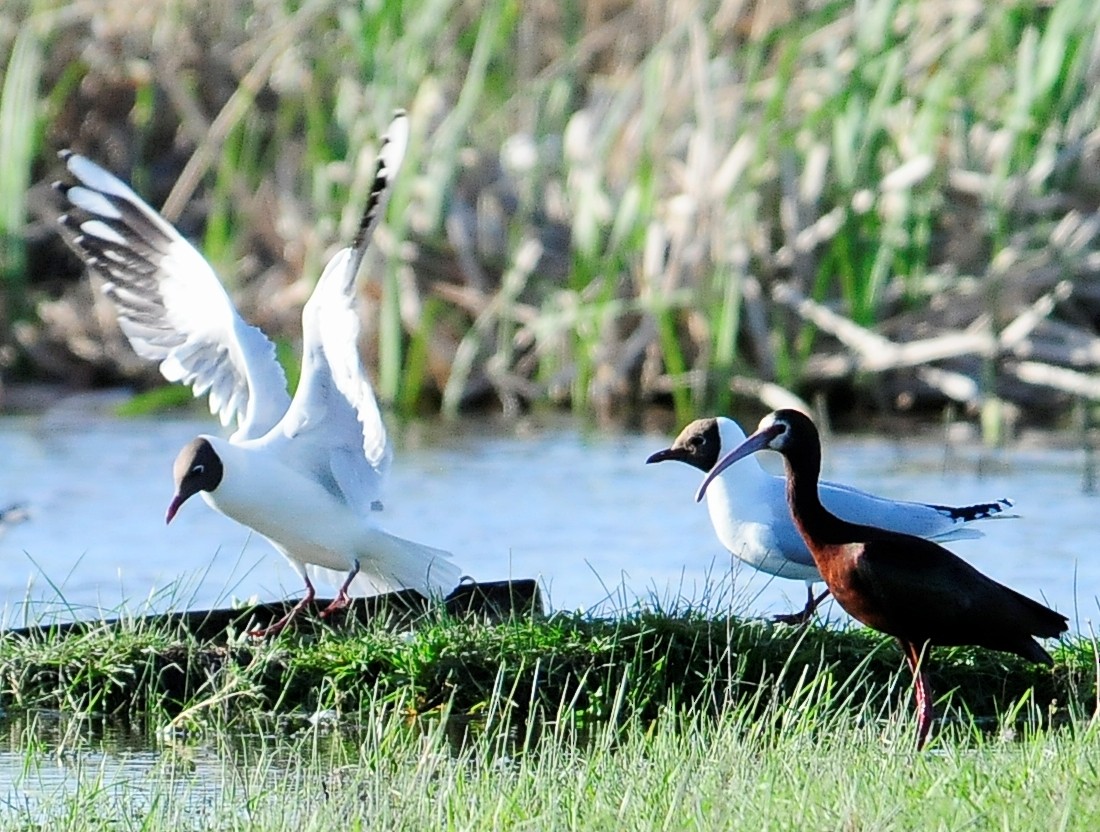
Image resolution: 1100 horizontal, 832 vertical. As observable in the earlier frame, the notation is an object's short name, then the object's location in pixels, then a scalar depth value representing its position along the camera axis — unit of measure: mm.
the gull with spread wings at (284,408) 14766
